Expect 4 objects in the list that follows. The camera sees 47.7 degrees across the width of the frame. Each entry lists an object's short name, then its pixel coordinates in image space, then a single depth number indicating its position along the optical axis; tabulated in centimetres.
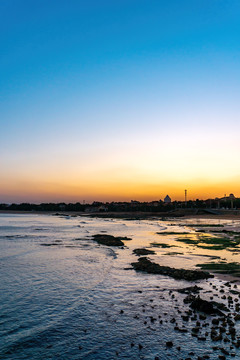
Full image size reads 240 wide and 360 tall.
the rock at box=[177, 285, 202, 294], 1672
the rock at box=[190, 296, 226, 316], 1321
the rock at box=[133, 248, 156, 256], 3162
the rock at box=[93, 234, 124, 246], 4064
